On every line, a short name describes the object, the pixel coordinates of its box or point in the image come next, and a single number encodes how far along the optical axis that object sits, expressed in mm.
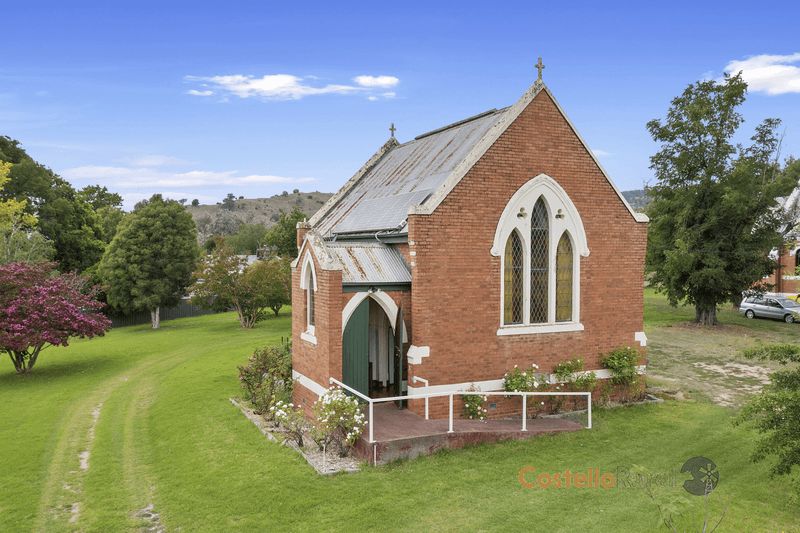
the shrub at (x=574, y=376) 12641
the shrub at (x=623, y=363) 13305
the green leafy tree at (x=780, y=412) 7719
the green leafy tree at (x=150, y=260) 34156
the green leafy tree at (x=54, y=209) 39500
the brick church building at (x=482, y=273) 11578
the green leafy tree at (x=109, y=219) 56594
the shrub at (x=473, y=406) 11734
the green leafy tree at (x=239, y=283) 31750
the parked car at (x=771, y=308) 32281
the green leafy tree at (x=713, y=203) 28141
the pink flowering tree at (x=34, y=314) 18906
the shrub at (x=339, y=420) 9945
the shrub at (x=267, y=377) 13664
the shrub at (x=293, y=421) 10914
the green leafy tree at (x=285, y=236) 59625
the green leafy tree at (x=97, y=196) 66625
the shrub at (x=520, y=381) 11992
